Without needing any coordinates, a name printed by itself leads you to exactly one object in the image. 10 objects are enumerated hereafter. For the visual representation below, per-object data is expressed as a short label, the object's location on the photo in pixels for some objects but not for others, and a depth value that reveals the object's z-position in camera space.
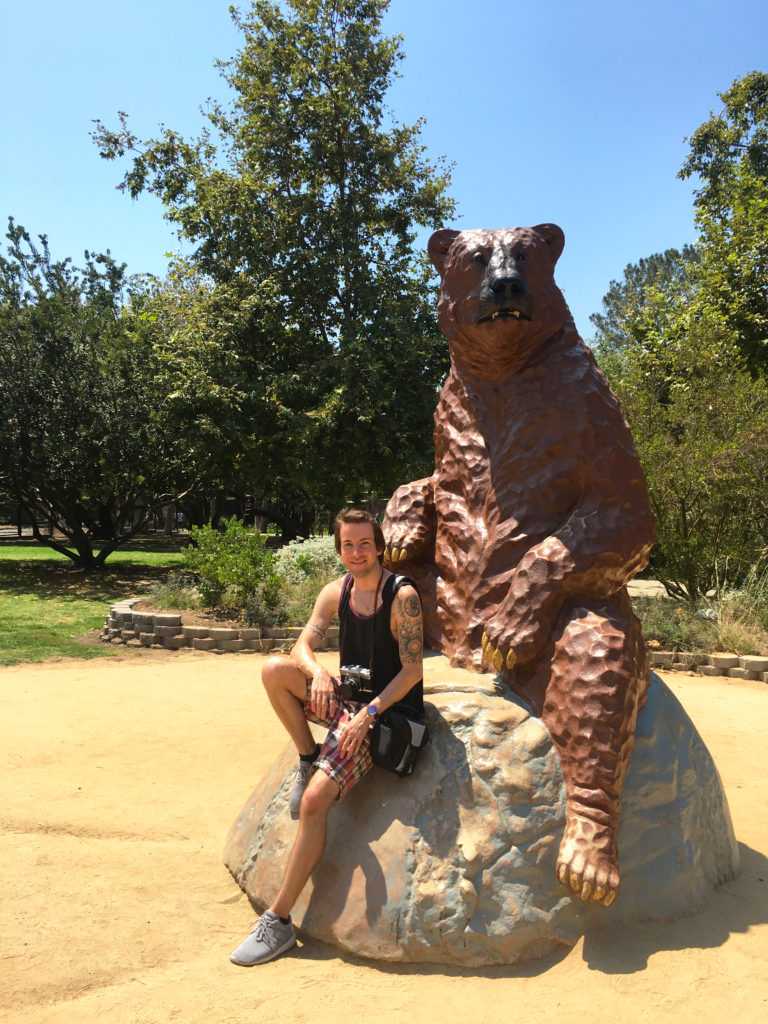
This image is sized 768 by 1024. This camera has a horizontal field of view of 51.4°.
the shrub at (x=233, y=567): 9.25
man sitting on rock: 2.67
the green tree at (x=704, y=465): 9.62
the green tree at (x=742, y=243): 12.26
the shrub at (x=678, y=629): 8.48
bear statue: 2.76
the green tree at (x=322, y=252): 13.34
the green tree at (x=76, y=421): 13.91
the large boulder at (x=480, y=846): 2.62
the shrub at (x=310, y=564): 10.43
